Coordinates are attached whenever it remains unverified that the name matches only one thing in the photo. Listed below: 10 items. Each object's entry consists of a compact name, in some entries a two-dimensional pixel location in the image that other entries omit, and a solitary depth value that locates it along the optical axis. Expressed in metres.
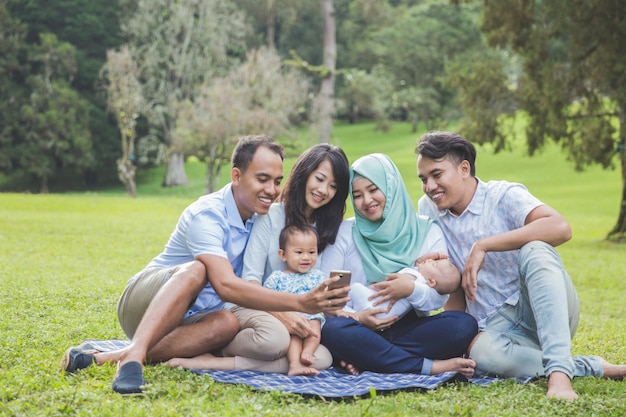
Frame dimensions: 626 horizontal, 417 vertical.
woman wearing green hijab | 4.86
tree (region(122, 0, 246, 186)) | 34.62
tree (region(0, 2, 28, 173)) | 32.03
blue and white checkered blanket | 4.40
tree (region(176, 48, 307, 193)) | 28.31
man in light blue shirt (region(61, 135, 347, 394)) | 4.38
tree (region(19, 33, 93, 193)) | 31.98
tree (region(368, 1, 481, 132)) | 43.91
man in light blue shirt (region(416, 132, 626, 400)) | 4.59
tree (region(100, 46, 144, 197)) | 28.80
